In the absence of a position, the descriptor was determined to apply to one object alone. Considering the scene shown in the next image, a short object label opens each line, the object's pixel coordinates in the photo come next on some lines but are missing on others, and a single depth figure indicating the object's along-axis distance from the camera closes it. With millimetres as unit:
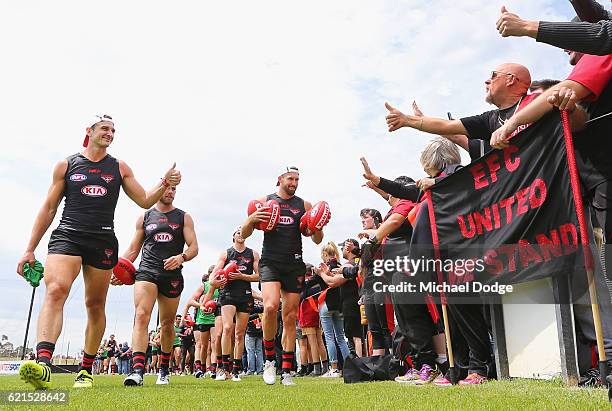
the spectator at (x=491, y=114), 4727
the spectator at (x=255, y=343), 14969
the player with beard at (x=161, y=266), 7383
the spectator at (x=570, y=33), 3165
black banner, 3869
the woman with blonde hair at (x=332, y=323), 10539
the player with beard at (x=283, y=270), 7496
